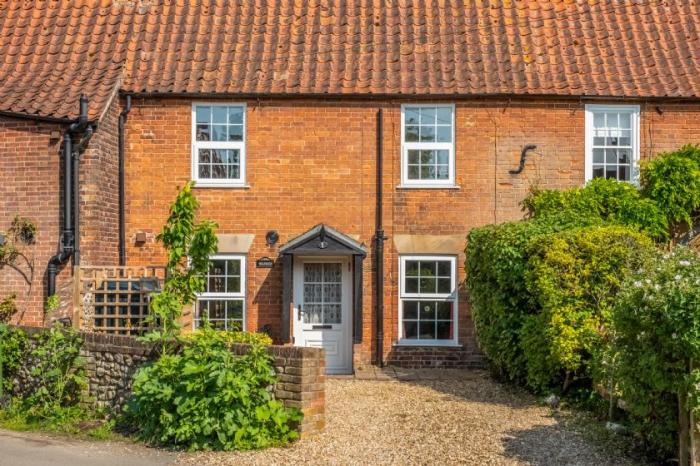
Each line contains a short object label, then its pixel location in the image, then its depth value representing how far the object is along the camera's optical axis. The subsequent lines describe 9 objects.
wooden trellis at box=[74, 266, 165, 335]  12.90
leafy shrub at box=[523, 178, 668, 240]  14.90
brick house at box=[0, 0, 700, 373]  15.46
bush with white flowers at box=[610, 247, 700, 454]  7.61
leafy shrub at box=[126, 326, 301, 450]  9.05
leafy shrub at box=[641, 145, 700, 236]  14.99
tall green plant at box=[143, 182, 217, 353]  9.96
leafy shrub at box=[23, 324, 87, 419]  10.77
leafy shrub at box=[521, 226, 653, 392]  11.20
